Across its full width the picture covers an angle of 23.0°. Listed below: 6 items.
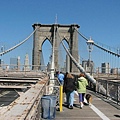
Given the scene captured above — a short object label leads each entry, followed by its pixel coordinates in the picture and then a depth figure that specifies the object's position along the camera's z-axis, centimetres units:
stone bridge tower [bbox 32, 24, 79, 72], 7362
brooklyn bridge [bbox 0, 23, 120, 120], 361
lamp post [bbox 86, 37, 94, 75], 2343
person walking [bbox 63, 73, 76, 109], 1098
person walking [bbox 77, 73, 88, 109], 1152
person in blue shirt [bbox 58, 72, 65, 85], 1518
